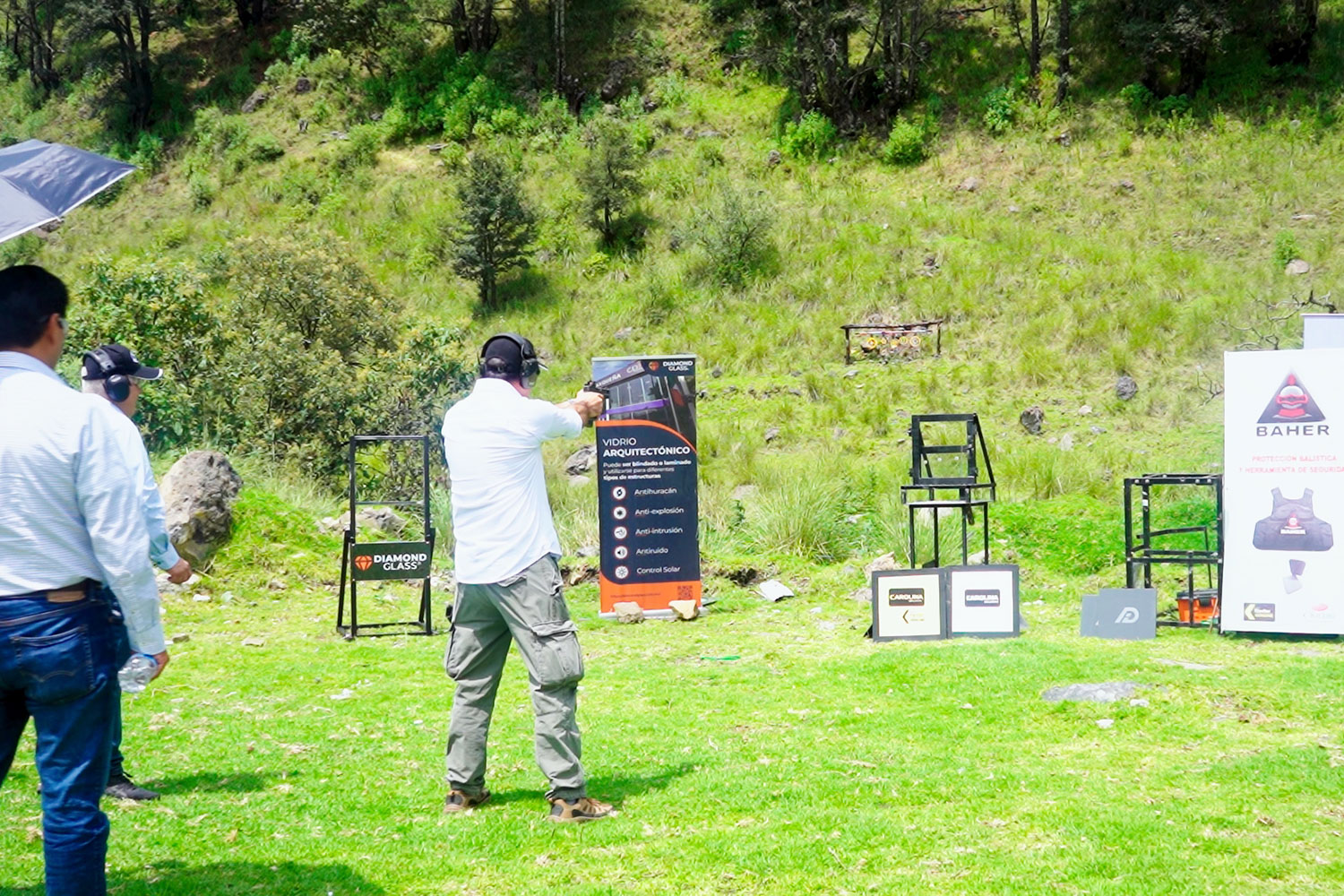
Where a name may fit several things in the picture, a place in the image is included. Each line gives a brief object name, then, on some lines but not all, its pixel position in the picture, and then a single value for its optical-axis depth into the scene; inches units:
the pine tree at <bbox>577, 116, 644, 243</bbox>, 1123.3
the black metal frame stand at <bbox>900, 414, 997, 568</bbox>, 377.7
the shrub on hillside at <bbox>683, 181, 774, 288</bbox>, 1030.4
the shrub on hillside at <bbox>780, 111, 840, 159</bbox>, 1200.2
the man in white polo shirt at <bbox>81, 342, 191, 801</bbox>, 171.0
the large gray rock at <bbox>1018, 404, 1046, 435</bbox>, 721.6
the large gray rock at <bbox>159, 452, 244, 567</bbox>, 446.3
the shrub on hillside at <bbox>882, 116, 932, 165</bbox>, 1163.9
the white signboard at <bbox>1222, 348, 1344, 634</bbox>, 342.3
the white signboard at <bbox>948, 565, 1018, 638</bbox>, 351.6
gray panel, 348.5
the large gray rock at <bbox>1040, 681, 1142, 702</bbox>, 262.8
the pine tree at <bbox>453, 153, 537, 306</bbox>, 1080.8
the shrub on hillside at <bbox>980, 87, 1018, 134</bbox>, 1157.1
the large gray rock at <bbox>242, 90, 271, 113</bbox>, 1497.3
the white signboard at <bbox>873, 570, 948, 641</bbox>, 353.4
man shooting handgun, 180.1
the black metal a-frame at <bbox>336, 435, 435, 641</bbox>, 385.1
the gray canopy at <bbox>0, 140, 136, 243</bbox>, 151.5
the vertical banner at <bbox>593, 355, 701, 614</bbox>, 411.5
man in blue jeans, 124.6
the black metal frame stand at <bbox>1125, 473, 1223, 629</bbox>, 358.9
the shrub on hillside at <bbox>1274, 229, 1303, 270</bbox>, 885.8
